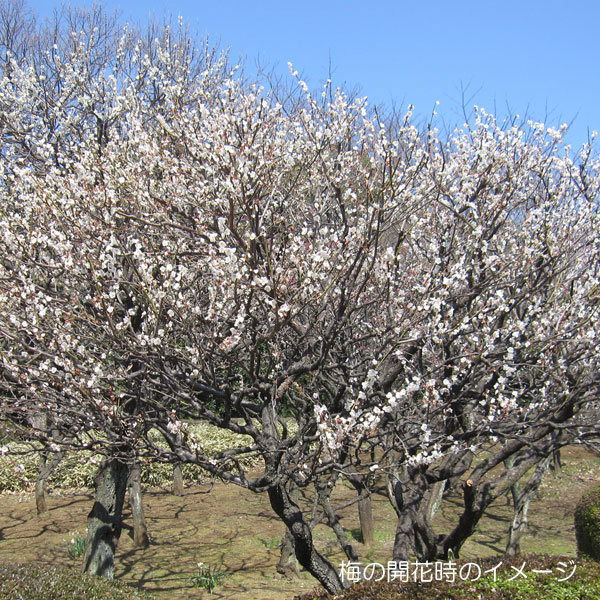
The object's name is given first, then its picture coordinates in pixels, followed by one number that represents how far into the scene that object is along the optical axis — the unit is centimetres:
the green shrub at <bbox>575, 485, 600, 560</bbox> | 725
